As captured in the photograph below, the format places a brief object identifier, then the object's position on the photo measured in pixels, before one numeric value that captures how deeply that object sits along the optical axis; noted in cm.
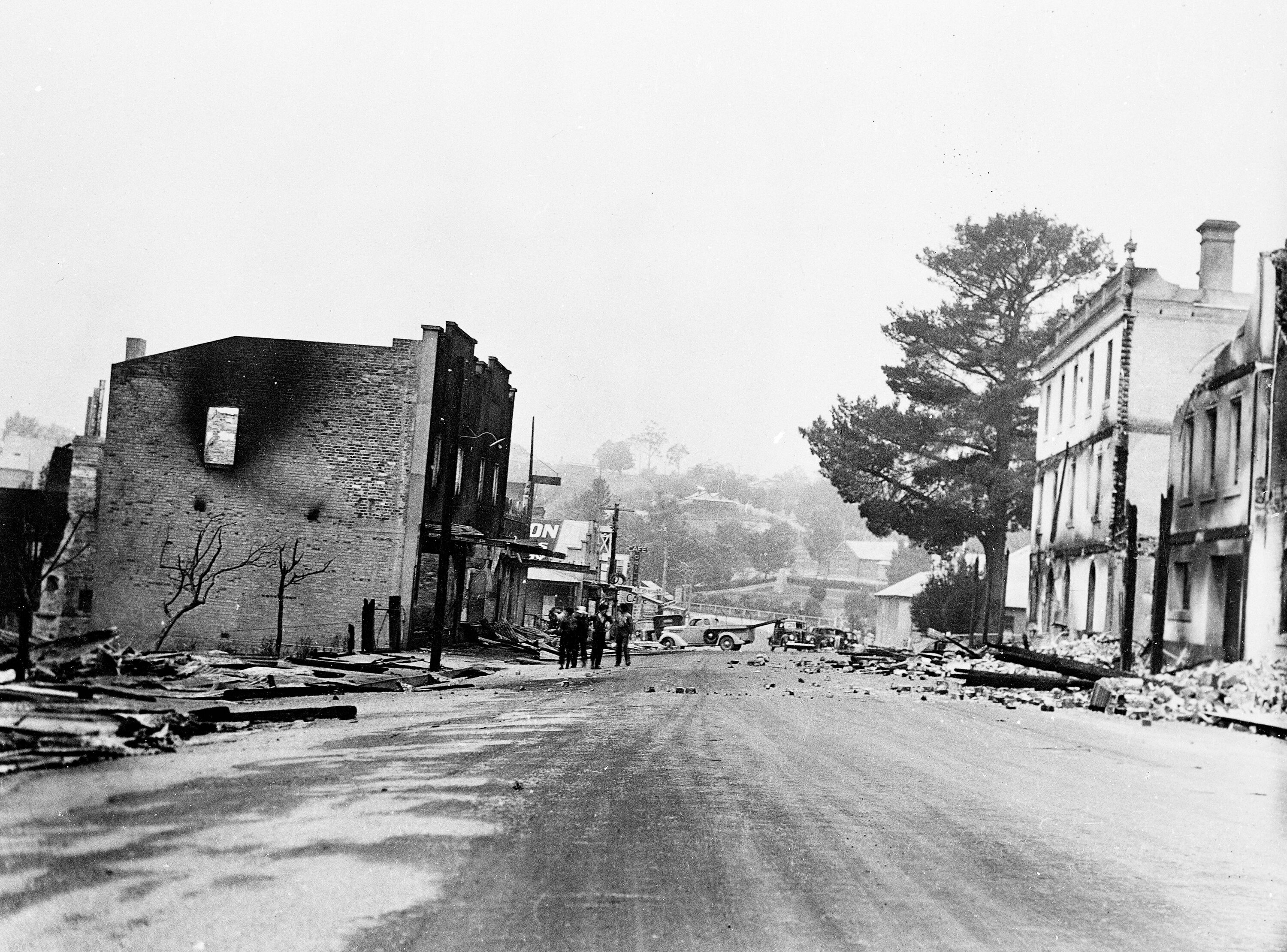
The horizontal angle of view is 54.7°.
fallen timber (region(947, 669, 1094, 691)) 2594
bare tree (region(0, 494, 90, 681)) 3075
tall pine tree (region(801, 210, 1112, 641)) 5194
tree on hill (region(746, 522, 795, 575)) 13062
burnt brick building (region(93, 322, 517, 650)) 3428
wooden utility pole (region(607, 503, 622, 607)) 6856
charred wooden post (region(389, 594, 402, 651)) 3080
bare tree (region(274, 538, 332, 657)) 3222
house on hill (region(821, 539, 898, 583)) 14725
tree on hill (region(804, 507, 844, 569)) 15662
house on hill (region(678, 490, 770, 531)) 17575
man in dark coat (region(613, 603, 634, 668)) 3591
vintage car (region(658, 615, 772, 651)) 6575
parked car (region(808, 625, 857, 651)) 6431
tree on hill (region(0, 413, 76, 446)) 9825
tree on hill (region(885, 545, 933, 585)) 12938
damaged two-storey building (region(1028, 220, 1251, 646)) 3459
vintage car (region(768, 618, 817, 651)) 6300
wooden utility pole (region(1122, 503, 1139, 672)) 2559
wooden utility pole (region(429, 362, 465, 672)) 3666
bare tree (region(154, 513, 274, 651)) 3372
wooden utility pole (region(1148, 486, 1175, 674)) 2455
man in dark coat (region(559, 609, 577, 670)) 3181
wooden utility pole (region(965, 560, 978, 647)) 4517
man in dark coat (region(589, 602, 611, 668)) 3256
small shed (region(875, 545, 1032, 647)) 6994
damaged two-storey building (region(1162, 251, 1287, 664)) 2308
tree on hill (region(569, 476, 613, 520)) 11756
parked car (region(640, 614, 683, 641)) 6650
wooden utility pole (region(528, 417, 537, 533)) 5094
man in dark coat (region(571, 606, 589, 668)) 3281
